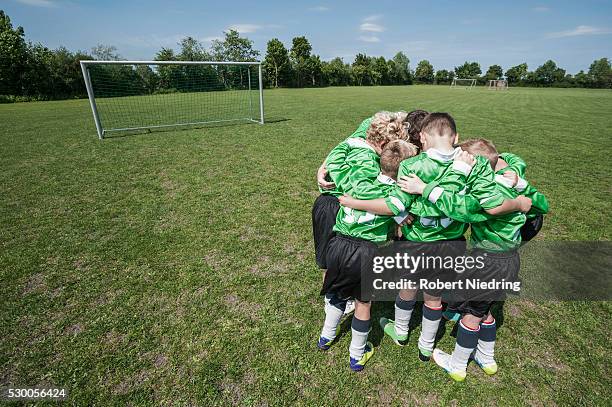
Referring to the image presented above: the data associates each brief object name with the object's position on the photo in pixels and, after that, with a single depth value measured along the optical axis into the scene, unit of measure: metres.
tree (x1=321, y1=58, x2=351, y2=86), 63.31
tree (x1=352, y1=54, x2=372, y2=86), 71.44
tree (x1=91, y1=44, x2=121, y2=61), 45.90
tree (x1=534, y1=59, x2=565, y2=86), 74.62
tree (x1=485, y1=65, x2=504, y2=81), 87.81
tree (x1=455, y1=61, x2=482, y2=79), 91.62
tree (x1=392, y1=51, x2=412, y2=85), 80.38
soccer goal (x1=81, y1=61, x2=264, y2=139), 14.09
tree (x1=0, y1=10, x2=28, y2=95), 28.30
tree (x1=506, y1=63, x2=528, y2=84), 82.43
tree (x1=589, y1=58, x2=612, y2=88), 67.38
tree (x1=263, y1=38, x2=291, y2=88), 55.62
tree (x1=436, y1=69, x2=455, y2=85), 87.61
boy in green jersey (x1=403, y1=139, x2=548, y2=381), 1.76
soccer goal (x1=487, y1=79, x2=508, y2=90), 57.22
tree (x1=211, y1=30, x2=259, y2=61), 63.22
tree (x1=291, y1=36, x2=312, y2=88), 59.47
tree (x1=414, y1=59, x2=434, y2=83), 88.50
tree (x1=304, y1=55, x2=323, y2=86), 59.81
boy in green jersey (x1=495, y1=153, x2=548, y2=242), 1.84
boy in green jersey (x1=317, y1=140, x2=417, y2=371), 1.94
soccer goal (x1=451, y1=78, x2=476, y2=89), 74.65
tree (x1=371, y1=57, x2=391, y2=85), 74.94
